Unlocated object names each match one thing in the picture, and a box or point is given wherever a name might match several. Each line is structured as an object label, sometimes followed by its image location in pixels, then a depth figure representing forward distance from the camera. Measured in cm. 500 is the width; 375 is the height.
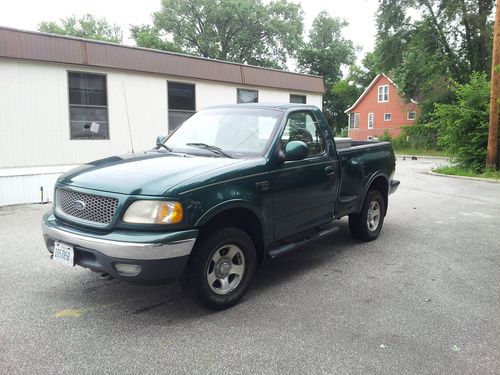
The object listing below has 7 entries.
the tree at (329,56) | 5425
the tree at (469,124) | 1501
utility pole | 1362
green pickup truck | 322
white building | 990
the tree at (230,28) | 4472
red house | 4275
